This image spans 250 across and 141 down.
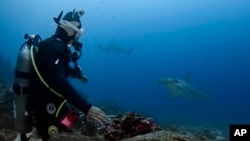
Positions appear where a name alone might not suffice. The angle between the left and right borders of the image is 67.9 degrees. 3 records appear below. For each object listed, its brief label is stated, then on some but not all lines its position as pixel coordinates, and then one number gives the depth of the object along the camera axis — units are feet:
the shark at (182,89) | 32.40
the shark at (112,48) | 78.39
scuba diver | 7.95
